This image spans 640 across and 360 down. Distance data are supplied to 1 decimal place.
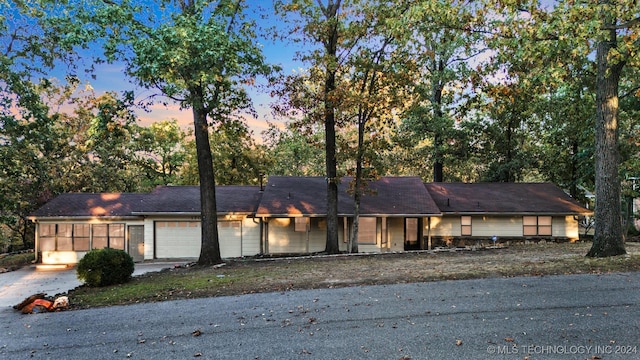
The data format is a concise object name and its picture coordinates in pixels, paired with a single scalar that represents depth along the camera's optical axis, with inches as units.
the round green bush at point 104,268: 452.1
